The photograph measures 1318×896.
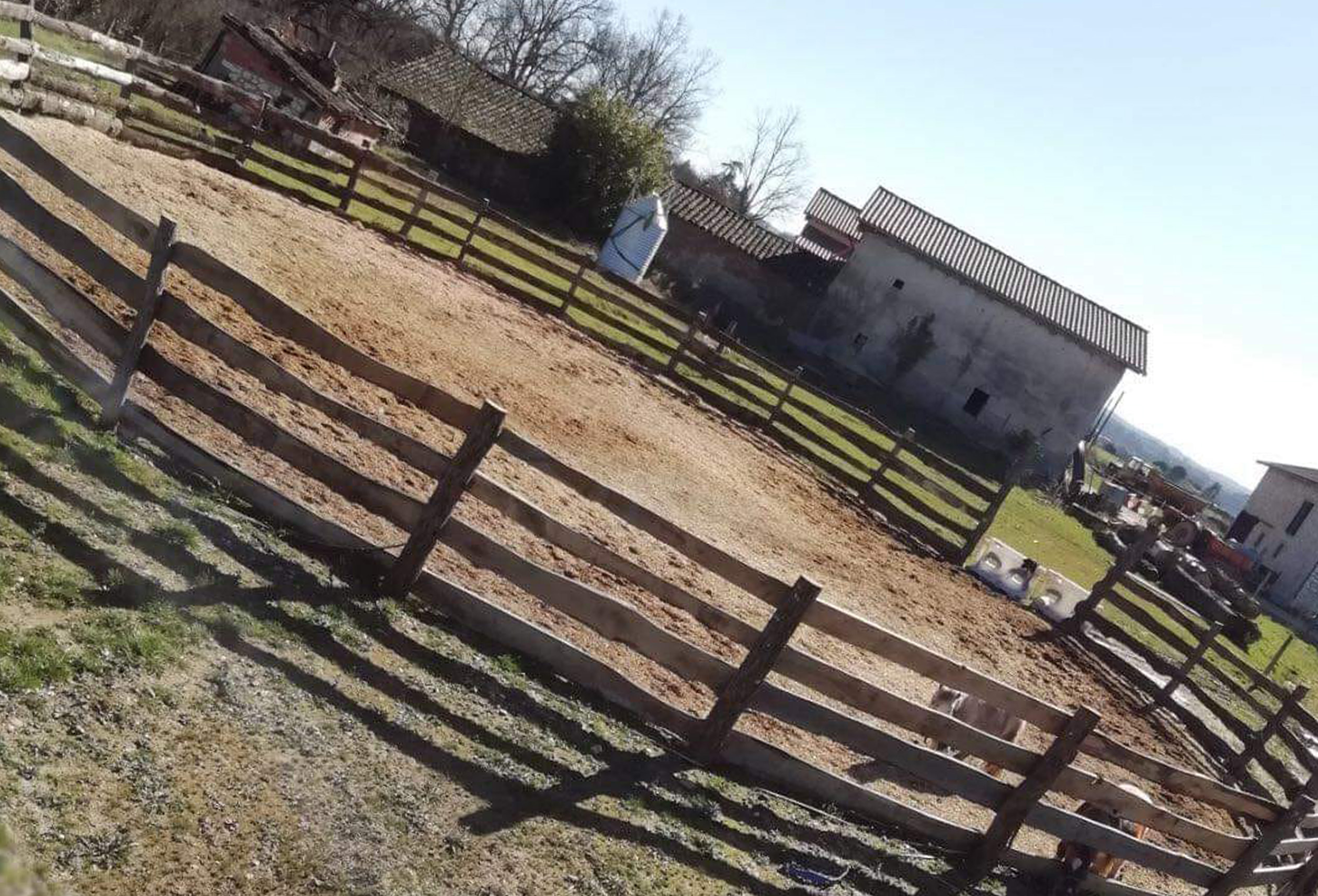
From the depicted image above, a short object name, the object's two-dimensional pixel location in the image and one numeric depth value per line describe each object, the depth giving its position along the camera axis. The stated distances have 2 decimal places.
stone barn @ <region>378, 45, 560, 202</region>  37.69
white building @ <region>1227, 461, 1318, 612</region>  35.94
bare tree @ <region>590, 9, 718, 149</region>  79.06
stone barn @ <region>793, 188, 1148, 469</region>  35.53
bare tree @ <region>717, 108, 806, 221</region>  86.44
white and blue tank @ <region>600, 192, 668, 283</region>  29.67
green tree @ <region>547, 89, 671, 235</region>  36.09
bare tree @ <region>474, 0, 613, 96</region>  73.25
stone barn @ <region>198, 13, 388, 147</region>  25.19
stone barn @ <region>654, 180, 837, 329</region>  36.59
